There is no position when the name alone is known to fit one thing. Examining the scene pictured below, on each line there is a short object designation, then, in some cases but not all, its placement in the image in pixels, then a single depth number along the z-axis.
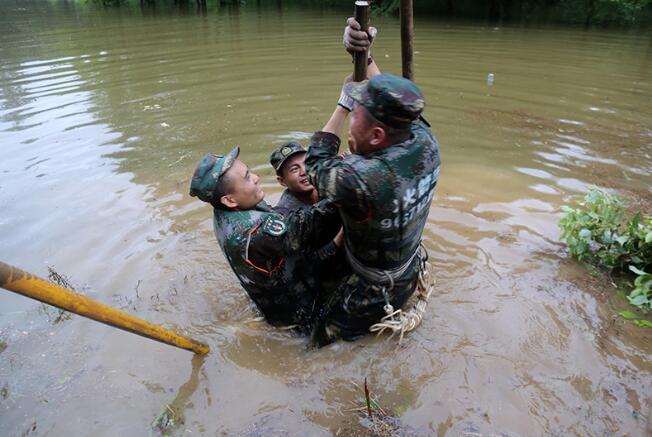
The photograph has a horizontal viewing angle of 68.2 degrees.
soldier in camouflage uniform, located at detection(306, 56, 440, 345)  2.32
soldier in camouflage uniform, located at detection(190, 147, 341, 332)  2.87
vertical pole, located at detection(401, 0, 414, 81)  3.11
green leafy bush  3.92
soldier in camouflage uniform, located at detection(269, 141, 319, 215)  3.64
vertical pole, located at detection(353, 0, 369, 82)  2.85
